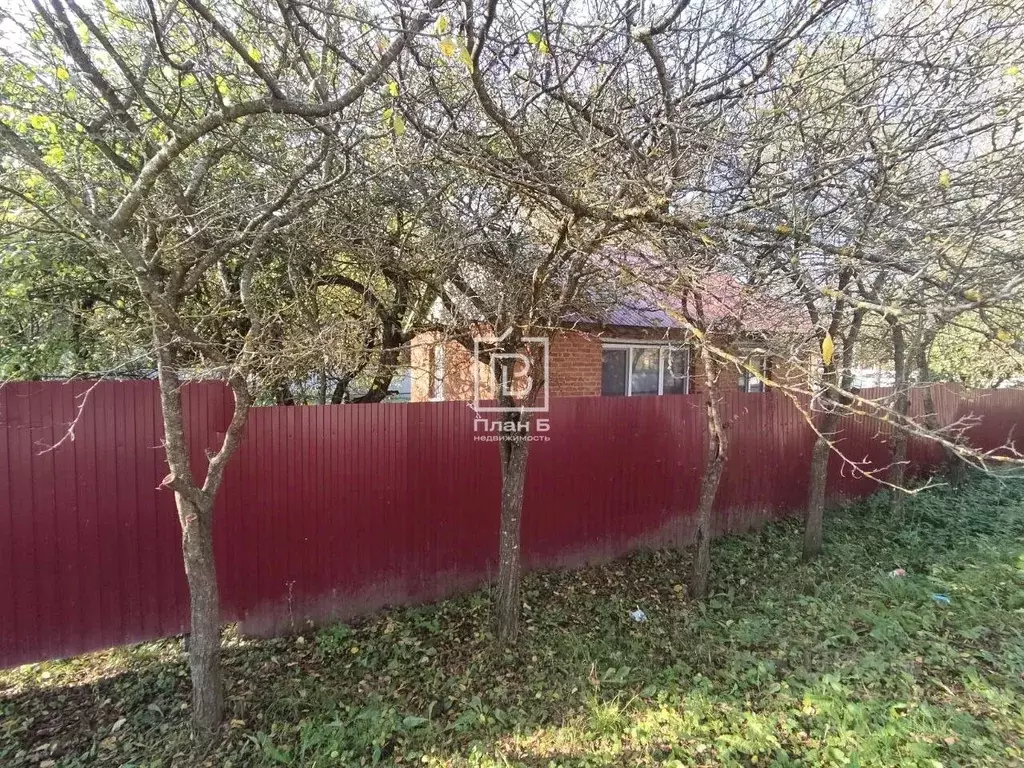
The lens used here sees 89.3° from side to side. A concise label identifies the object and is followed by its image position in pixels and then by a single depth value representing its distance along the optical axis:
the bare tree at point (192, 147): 2.49
